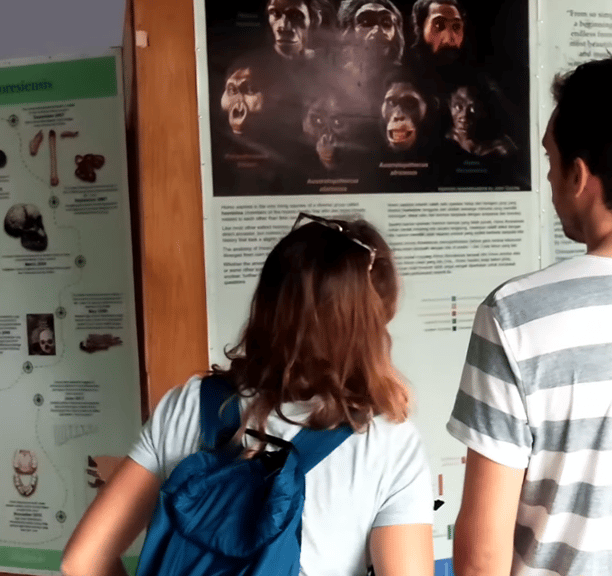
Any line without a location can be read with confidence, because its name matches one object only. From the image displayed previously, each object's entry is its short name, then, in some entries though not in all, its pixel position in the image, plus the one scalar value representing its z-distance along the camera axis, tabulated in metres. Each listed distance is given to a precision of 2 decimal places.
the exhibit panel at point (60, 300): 2.41
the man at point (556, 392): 0.98
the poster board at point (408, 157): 2.10
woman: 1.09
